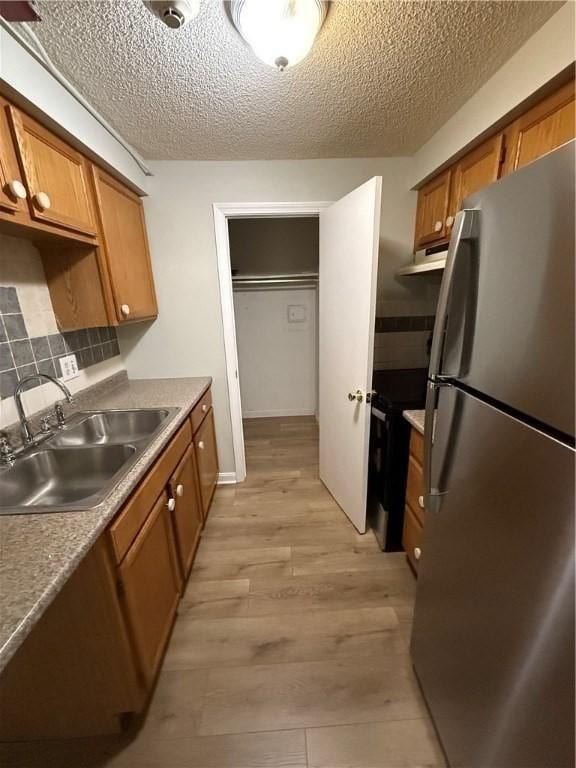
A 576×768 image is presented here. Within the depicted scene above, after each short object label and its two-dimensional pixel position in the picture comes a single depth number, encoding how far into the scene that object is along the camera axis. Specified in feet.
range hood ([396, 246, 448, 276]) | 4.94
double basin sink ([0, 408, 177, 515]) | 3.55
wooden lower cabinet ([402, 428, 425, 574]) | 4.69
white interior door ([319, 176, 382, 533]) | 4.90
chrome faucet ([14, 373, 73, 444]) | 3.89
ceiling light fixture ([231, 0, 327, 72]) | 2.79
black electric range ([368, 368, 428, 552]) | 5.18
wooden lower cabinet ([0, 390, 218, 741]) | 2.82
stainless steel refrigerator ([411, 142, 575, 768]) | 1.70
